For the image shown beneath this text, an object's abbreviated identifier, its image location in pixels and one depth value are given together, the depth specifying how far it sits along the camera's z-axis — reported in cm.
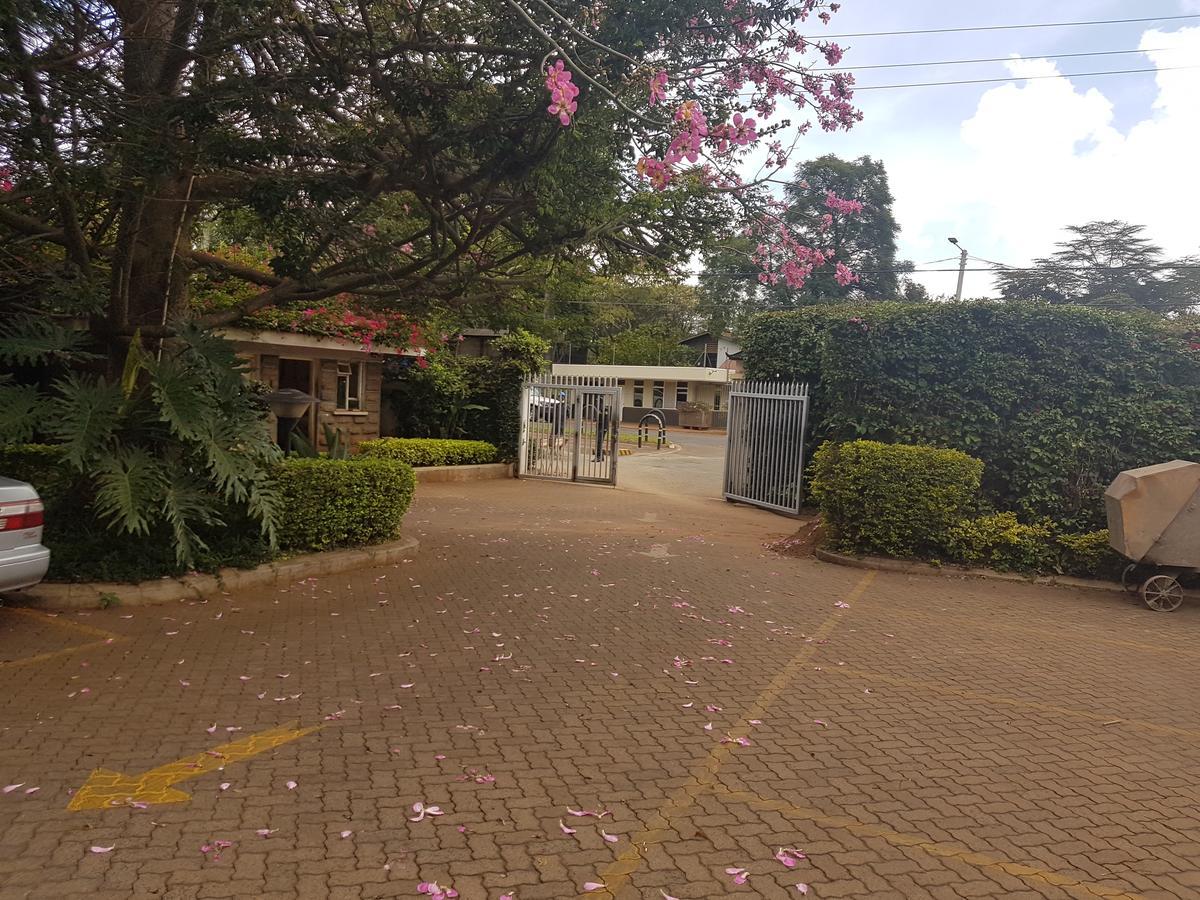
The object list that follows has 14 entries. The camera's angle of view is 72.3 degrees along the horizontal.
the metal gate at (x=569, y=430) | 1669
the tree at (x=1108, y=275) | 3647
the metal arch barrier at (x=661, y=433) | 3058
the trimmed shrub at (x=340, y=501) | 762
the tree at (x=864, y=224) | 4531
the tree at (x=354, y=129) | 601
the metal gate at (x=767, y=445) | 1325
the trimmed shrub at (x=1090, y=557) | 853
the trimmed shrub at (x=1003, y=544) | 876
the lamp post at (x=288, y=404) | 927
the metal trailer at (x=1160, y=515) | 736
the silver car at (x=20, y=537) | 500
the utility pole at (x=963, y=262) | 2791
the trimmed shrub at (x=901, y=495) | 888
